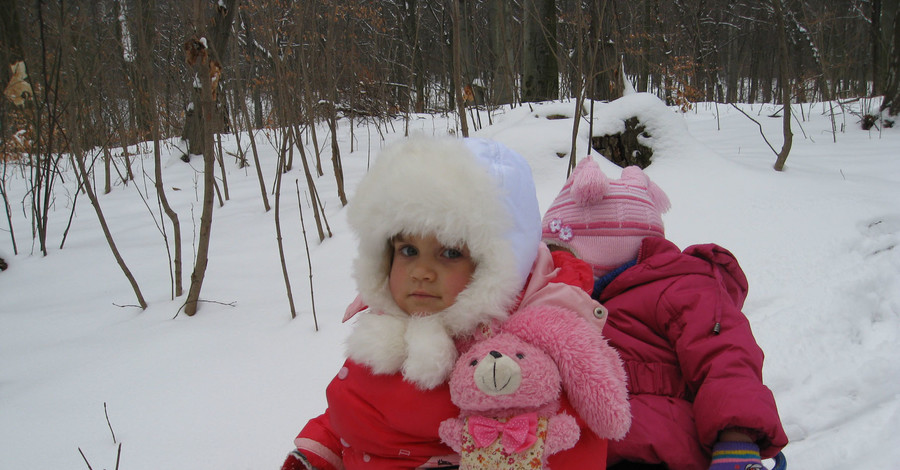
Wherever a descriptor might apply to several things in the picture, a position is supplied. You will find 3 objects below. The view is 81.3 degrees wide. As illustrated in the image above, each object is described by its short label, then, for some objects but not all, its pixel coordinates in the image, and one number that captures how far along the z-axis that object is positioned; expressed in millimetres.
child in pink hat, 1110
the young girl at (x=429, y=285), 1033
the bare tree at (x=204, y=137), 2320
